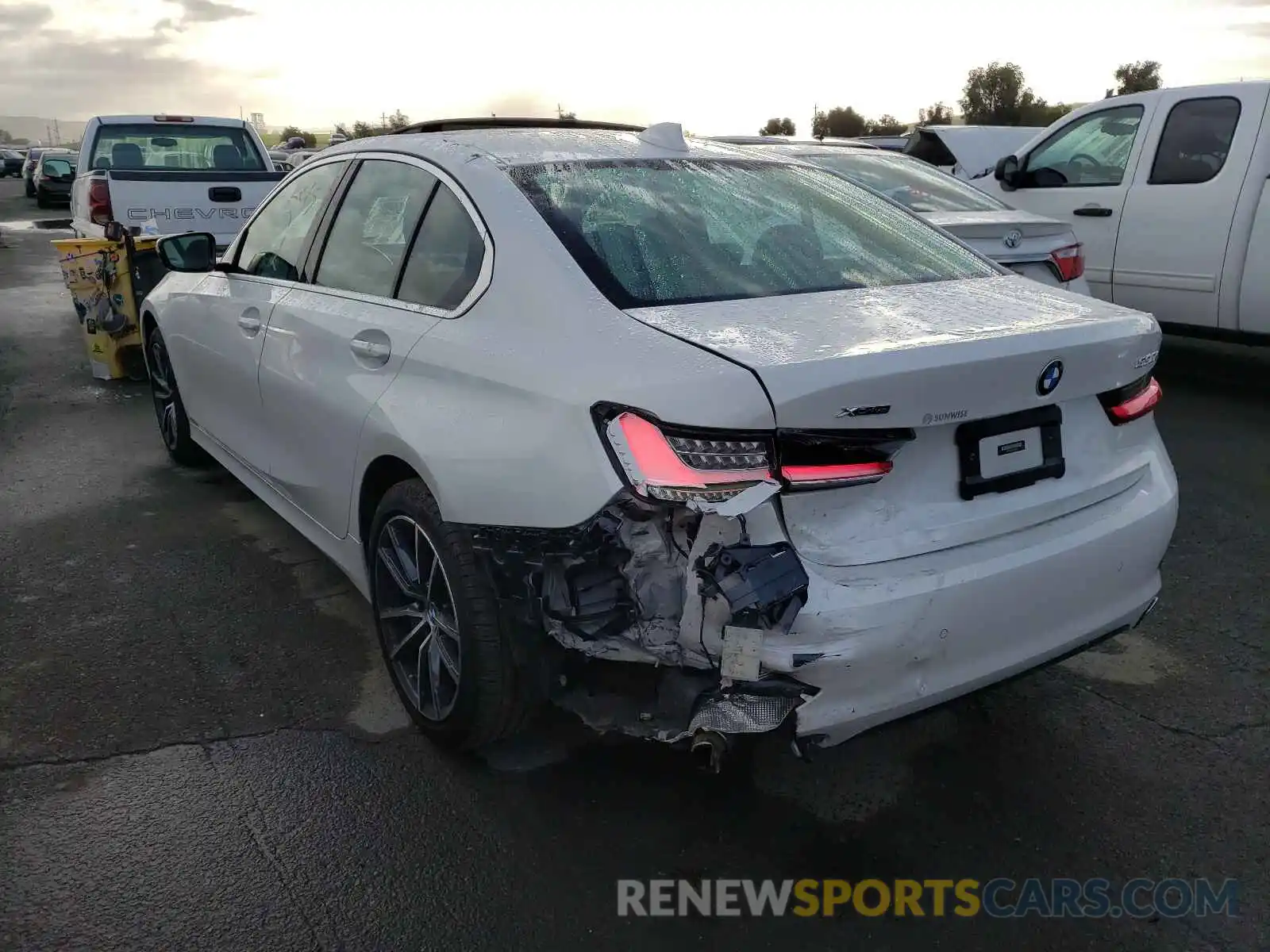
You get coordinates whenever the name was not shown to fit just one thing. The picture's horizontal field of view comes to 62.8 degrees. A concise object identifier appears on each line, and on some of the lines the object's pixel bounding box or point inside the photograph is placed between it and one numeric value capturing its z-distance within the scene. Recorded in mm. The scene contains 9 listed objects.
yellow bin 7391
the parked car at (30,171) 35250
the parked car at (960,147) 12719
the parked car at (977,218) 5809
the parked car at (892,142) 14581
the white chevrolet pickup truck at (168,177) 8969
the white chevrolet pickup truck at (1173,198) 6469
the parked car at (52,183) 27156
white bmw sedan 2223
